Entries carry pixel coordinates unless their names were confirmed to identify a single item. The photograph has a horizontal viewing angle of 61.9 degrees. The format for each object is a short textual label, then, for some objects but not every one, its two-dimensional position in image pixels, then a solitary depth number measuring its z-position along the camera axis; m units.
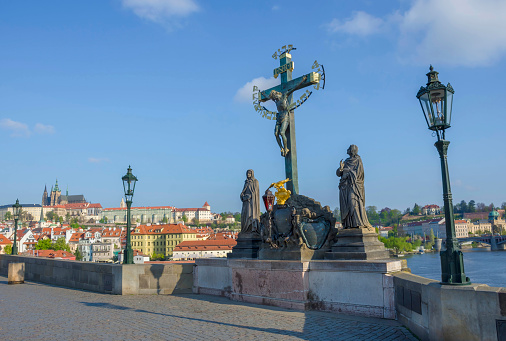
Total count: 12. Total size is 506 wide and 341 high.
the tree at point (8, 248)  69.21
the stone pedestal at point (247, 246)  10.47
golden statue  10.04
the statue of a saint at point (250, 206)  10.73
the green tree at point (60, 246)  97.26
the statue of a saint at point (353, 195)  8.32
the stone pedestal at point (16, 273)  15.34
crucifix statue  10.90
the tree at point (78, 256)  105.90
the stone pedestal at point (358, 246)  8.02
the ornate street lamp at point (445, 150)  5.07
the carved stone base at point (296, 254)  8.85
